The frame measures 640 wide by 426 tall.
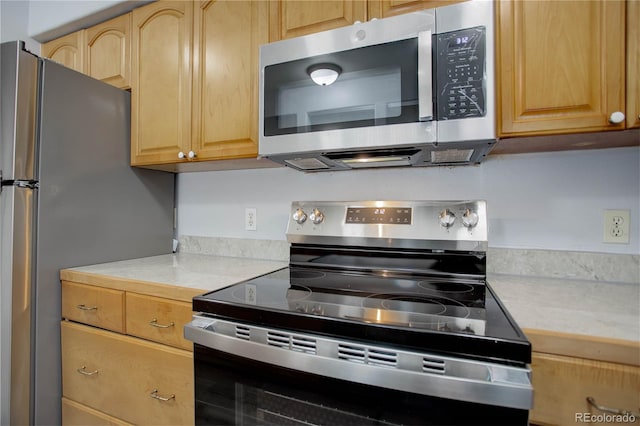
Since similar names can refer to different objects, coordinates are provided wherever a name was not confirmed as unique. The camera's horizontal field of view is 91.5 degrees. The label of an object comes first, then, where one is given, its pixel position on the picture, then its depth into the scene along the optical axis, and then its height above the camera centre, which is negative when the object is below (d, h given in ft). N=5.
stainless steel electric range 1.98 -0.92
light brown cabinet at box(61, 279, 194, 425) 3.43 -1.72
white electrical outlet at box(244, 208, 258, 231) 5.42 -0.08
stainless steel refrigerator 3.82 +0.13
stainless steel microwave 3.02 +1.33
